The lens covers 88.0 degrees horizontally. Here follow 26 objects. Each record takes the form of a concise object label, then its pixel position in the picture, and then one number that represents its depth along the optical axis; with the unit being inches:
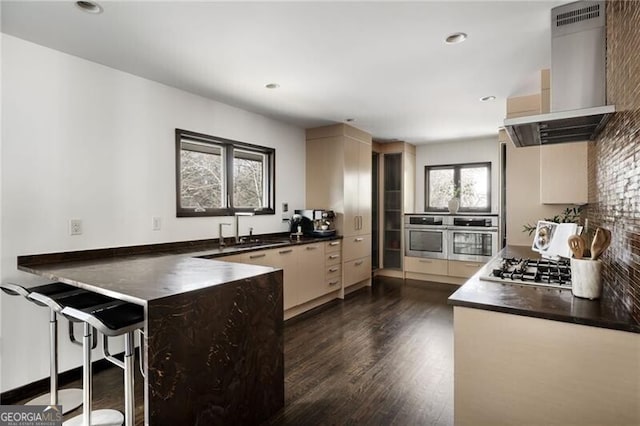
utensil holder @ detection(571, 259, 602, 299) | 53.7
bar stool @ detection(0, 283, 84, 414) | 75.2
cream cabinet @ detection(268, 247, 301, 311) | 138.3
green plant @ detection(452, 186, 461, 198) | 229.6
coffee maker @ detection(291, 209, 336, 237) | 172.6
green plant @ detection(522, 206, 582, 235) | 114.7
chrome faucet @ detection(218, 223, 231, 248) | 136.0
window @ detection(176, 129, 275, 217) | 129.6
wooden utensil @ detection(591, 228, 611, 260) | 52.4
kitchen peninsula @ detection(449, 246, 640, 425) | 44.2
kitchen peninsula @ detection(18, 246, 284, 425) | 56.0
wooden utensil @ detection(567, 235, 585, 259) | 54.7
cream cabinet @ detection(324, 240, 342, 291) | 169.0
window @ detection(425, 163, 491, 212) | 222.1
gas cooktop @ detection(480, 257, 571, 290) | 65.6
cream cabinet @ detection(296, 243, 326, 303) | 151.1
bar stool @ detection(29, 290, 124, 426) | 64.2
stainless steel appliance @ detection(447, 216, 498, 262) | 195.2
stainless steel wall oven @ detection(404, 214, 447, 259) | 211.2
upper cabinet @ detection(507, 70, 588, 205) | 95.5
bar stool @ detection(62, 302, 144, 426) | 55.6
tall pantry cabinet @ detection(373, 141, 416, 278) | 229.5
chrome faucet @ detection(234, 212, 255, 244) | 142.4
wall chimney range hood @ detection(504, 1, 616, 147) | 69.4
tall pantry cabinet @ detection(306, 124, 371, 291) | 179.0
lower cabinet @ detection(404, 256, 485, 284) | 202.5
